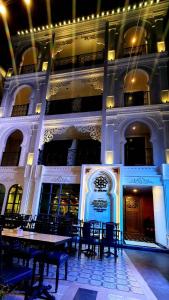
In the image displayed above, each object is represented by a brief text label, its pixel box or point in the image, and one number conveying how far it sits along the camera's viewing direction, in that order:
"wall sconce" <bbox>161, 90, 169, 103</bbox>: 8.45
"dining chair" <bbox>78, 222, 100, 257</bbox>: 5.31
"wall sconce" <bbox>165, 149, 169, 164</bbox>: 7.57
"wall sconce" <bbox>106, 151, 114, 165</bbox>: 8.27
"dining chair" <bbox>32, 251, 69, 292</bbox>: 3.14
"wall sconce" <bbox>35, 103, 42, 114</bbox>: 10.38
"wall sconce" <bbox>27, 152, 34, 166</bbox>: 9.44
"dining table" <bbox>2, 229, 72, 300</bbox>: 2.72
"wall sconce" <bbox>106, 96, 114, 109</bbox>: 9.20
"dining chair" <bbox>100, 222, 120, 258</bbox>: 5.31
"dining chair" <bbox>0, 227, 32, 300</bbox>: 2.10
